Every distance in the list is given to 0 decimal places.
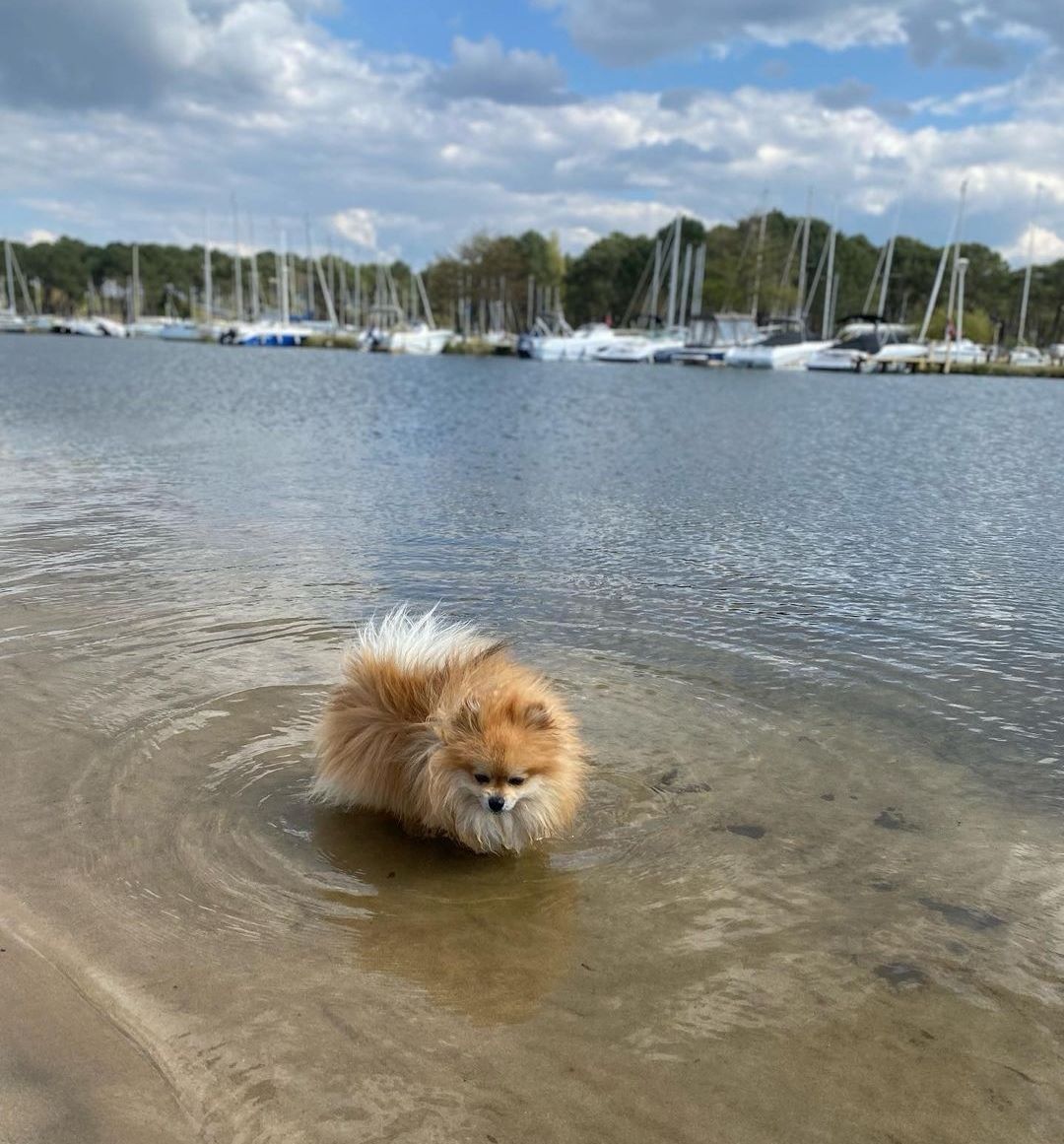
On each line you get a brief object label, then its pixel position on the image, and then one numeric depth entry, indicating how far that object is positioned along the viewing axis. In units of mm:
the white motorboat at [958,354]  81625
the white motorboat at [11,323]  140250
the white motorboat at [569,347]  88750
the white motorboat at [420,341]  104188
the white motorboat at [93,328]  139000
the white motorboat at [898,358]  77938
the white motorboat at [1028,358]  88081
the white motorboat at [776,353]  76562
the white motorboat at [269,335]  111188
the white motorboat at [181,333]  124188
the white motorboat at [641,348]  86000
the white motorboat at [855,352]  77000
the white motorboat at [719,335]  83000
